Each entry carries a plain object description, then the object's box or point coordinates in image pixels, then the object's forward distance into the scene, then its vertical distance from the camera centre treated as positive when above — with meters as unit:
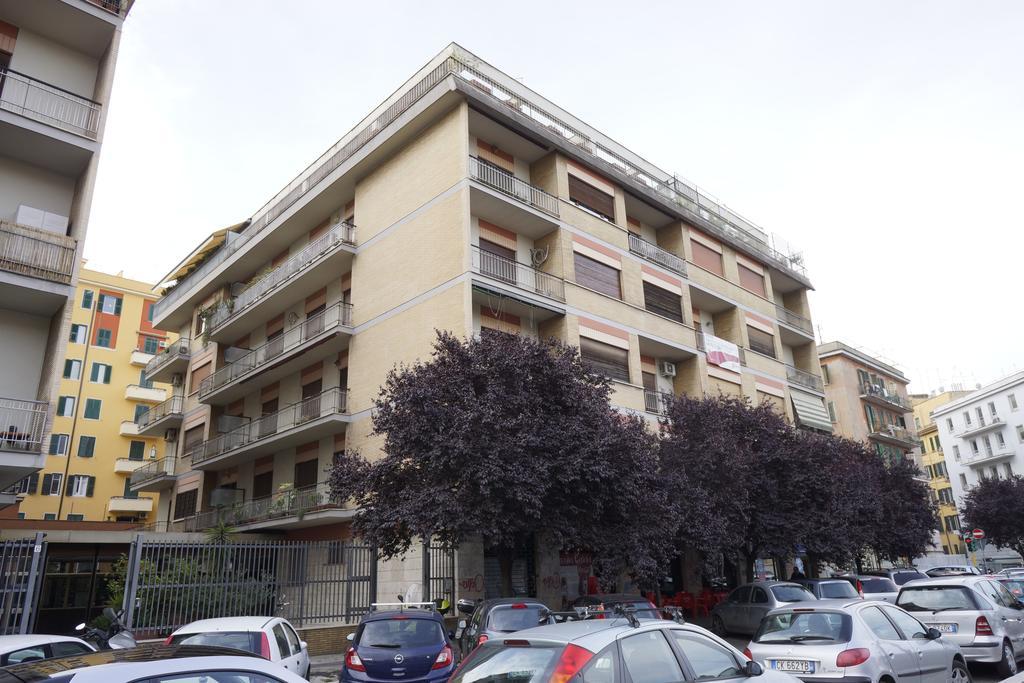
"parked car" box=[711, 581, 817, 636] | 16.95 -0.81
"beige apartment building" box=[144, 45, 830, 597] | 21.53 +10.03
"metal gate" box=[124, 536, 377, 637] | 14.10 +0.08
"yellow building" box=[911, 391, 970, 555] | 66.00 +8.41
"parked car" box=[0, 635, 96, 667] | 6.96 -0.52
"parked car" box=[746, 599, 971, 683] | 7.59 -0.88
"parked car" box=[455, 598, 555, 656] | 10.73 -0.63
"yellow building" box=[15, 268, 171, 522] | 41.16 +10.64
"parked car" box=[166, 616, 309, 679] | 8.52 -0.56
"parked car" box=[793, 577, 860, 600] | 17.52 -0.56
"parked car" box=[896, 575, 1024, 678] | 10.28 -0.80
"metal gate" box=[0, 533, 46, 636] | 12.14 +0.18
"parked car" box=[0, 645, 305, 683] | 3.38 -0.37
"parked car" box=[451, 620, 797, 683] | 4.87 -0.58
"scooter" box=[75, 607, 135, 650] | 9.95 -0.65
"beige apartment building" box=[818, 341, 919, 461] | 41.44 +9.47
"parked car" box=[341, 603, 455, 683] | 9.30 -0.89
